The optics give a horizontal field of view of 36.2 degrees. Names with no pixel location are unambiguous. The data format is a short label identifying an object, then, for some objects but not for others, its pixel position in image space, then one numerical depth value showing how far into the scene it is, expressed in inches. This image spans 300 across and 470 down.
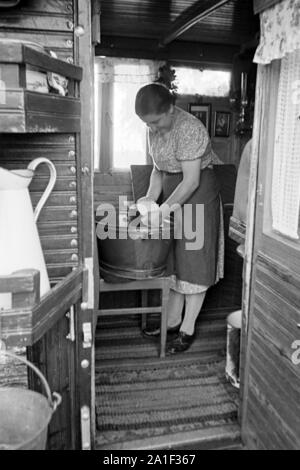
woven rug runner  100.0
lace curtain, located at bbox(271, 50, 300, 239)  76.2
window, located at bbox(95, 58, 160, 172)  213.2
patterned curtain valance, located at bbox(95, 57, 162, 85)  211.3
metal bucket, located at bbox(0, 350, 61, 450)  59.7
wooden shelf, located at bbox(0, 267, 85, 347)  51.3
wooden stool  127.1
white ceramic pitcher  57.0
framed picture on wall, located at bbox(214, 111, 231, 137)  230.8
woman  121.5
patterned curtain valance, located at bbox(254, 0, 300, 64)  69.0
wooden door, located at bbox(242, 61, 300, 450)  76.5
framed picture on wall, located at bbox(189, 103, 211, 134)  227.1
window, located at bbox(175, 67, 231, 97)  224.7
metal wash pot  117.6
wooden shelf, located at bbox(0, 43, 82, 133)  49.2
